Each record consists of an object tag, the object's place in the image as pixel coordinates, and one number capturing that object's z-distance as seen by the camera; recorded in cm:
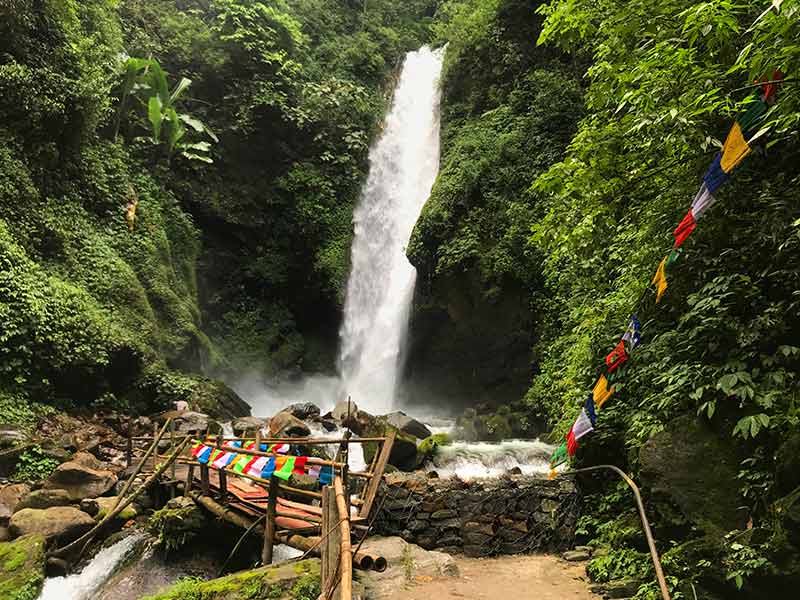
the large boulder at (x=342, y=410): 1144
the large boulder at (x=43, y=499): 688
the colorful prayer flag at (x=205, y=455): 604
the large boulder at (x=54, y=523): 624
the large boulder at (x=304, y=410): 1270
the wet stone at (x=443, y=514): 717
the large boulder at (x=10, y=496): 660
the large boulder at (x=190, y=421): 1020
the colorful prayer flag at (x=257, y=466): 499
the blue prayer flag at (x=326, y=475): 493
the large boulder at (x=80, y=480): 737
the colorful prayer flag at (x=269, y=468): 474
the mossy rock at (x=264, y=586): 420
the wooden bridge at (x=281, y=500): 370
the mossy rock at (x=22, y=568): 534
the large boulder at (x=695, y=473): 389
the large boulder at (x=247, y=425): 1039
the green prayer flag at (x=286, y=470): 464
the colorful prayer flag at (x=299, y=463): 474
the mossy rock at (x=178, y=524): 632
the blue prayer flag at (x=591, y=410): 526
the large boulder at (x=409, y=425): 1080
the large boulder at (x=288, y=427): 1047
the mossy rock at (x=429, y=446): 959
